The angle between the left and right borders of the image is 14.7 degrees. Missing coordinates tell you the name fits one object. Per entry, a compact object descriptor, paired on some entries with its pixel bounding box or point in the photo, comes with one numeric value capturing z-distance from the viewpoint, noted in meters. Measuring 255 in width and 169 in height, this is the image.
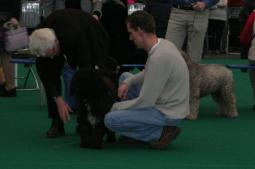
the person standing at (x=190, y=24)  11.55
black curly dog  8.20
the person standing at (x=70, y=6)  11.10
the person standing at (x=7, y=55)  12.54
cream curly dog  10.67
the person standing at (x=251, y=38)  11.91
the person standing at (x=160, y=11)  14.06
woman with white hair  8.25
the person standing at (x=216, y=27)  20.47
